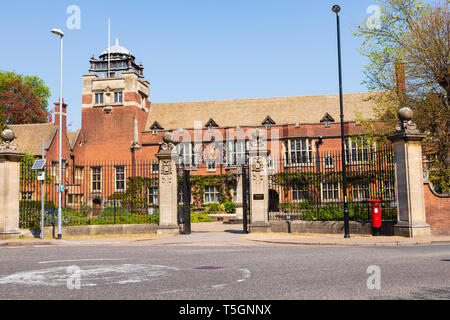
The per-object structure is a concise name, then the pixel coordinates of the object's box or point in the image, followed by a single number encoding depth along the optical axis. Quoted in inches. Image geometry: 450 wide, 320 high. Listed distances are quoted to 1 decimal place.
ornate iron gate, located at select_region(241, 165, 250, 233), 779.4
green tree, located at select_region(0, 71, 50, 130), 1955.0
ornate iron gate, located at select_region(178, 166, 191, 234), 782.5
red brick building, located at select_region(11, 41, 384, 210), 1798.7
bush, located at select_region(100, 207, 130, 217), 841.9
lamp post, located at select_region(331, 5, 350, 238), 652.7
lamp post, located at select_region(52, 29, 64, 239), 732.7
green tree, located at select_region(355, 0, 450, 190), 804.0
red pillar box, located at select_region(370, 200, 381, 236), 649.6
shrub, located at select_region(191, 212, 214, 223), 1414.4
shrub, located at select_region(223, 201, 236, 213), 1660.9
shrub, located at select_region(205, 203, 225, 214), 1663.4
